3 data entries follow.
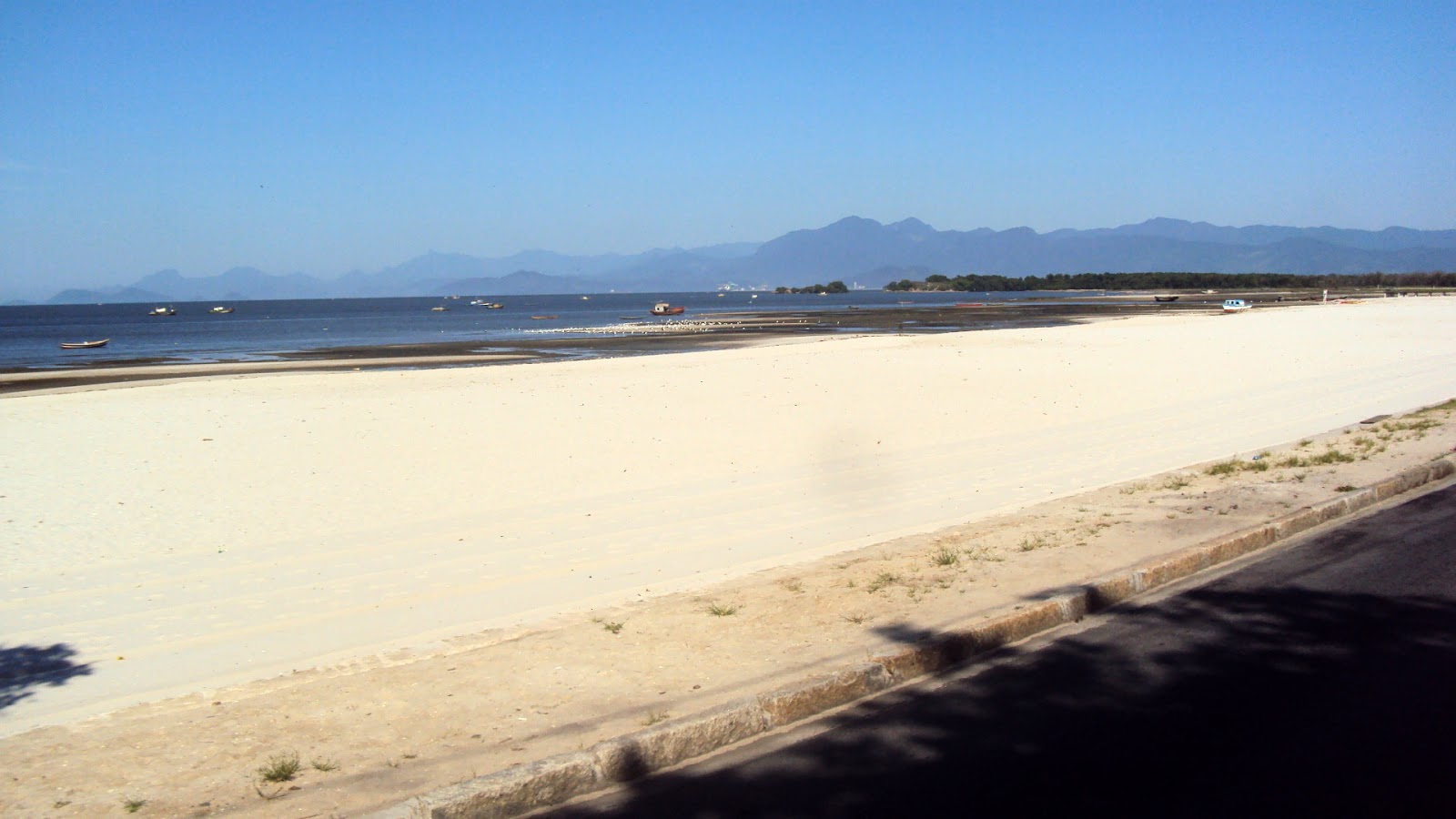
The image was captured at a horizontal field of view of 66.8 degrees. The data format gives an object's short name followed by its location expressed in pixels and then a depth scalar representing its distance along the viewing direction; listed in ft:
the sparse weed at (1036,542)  30.35
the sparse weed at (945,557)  28.86
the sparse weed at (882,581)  26.78
